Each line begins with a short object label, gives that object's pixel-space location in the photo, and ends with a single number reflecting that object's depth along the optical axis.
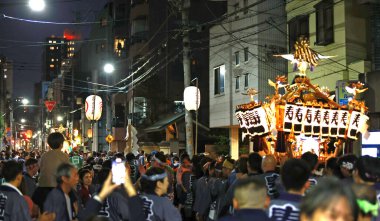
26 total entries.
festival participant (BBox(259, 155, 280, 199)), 7.50
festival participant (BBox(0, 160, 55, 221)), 6.30
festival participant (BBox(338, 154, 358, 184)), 7.53
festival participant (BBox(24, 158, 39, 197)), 10.22
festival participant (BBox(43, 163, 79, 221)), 6.55
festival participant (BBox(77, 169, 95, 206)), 9.05
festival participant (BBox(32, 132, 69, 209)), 7.99
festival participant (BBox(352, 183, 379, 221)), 4.39
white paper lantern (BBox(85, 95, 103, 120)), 28.09
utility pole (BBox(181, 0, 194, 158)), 21.38
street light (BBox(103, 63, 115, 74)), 31.66
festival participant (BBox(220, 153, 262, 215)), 8.08
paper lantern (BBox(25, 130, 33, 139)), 68.51
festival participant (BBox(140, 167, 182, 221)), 5.98
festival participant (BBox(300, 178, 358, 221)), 3.24
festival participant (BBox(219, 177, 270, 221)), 4.49
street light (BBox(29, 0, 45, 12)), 14.37
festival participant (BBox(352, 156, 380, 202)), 5.73
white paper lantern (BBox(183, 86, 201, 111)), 21.58
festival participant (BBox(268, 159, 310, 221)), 4.91
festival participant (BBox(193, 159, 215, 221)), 10.82
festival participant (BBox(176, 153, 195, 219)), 12.23
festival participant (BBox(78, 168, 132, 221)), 6.47
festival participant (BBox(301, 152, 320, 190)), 7.88
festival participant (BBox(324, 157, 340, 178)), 7.78
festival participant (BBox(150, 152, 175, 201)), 11.68
